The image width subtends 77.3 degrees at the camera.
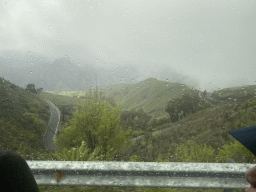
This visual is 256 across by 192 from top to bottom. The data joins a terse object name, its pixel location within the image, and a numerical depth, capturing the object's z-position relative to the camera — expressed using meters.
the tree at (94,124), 6.98
